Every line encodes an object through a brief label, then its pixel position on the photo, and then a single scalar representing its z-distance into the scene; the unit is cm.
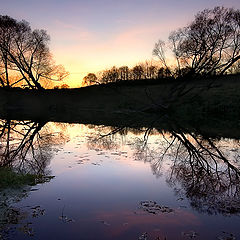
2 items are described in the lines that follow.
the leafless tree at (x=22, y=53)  4388
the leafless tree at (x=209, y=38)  3362
